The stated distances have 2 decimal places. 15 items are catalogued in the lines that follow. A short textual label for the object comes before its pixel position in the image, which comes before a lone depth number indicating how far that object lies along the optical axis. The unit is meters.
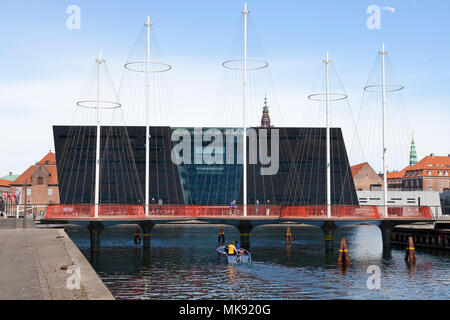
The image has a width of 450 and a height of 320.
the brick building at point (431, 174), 176.12
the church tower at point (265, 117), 189.75
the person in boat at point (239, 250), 43.14
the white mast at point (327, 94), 54.72
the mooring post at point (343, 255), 42.88
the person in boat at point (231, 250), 42.91
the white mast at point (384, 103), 53.81
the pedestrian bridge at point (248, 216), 49.72
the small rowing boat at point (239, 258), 42.53
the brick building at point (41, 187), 125.62
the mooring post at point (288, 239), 62.96
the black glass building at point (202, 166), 110.31
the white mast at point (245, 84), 52.74
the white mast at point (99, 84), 51.44
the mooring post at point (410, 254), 44.08
